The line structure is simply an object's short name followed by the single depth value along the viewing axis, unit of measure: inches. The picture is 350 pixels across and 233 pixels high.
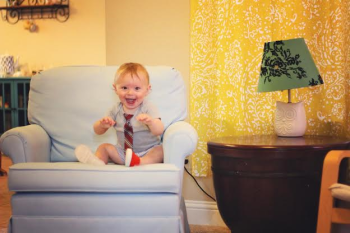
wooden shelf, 233.1
